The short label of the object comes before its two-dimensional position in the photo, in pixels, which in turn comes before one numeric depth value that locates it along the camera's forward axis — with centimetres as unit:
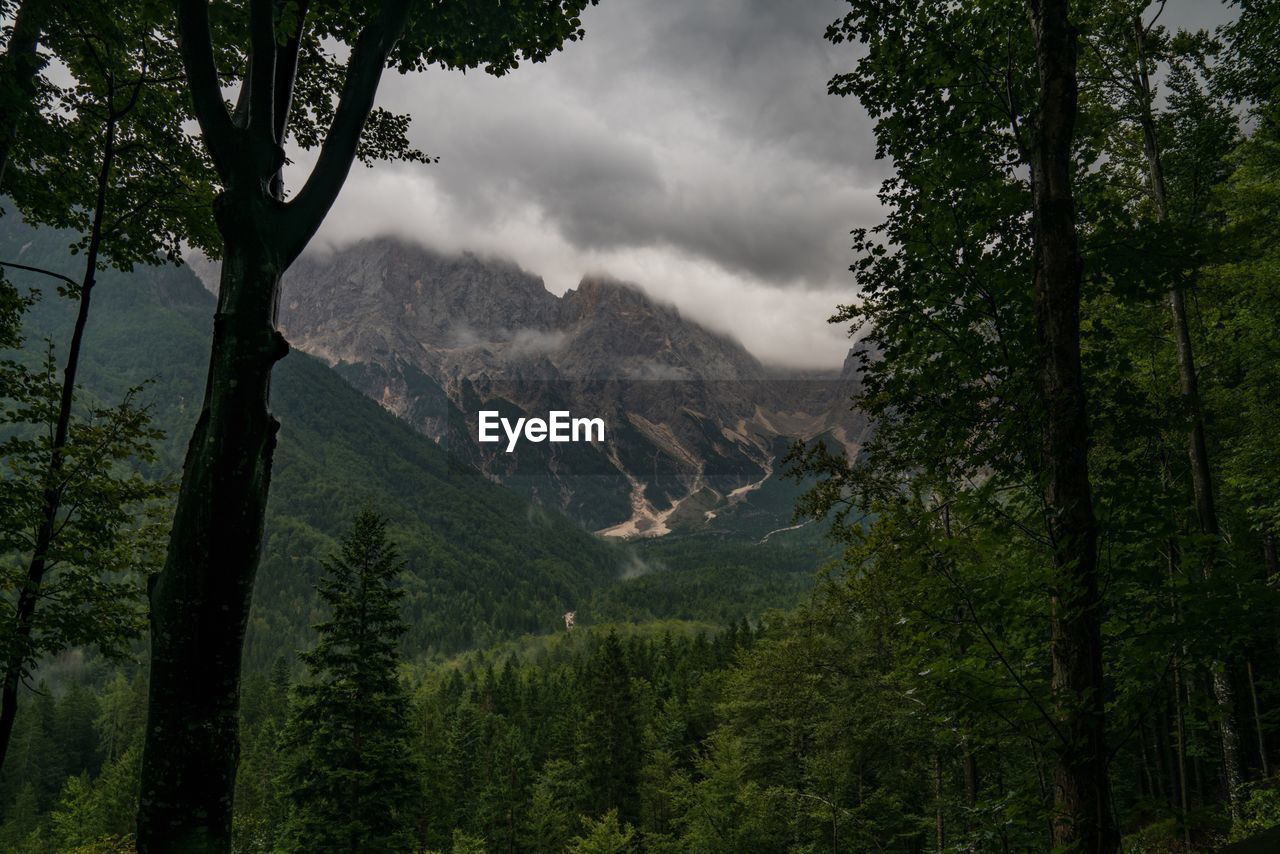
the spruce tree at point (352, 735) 1608
